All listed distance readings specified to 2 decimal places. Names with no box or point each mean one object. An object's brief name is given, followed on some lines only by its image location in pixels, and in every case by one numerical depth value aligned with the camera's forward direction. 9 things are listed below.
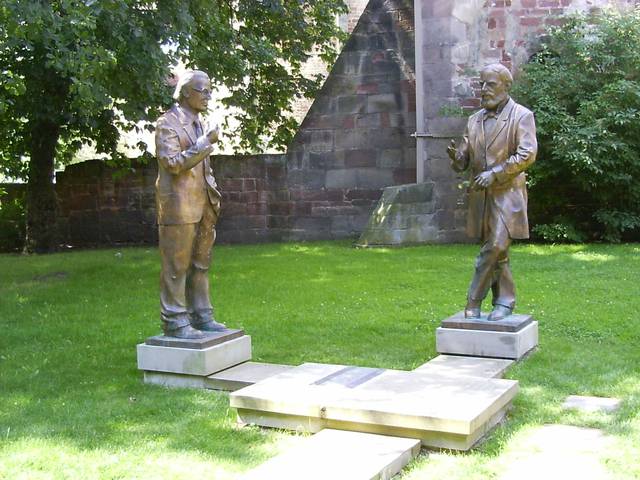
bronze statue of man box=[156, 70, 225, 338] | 6.26
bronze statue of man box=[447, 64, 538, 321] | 6.79
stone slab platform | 4.79
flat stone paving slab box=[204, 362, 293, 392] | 6.21
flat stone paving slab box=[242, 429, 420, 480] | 4.22
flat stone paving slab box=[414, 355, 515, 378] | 6.27
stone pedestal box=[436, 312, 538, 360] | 6.79
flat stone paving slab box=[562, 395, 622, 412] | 5.49
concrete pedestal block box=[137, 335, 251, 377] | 6.33
